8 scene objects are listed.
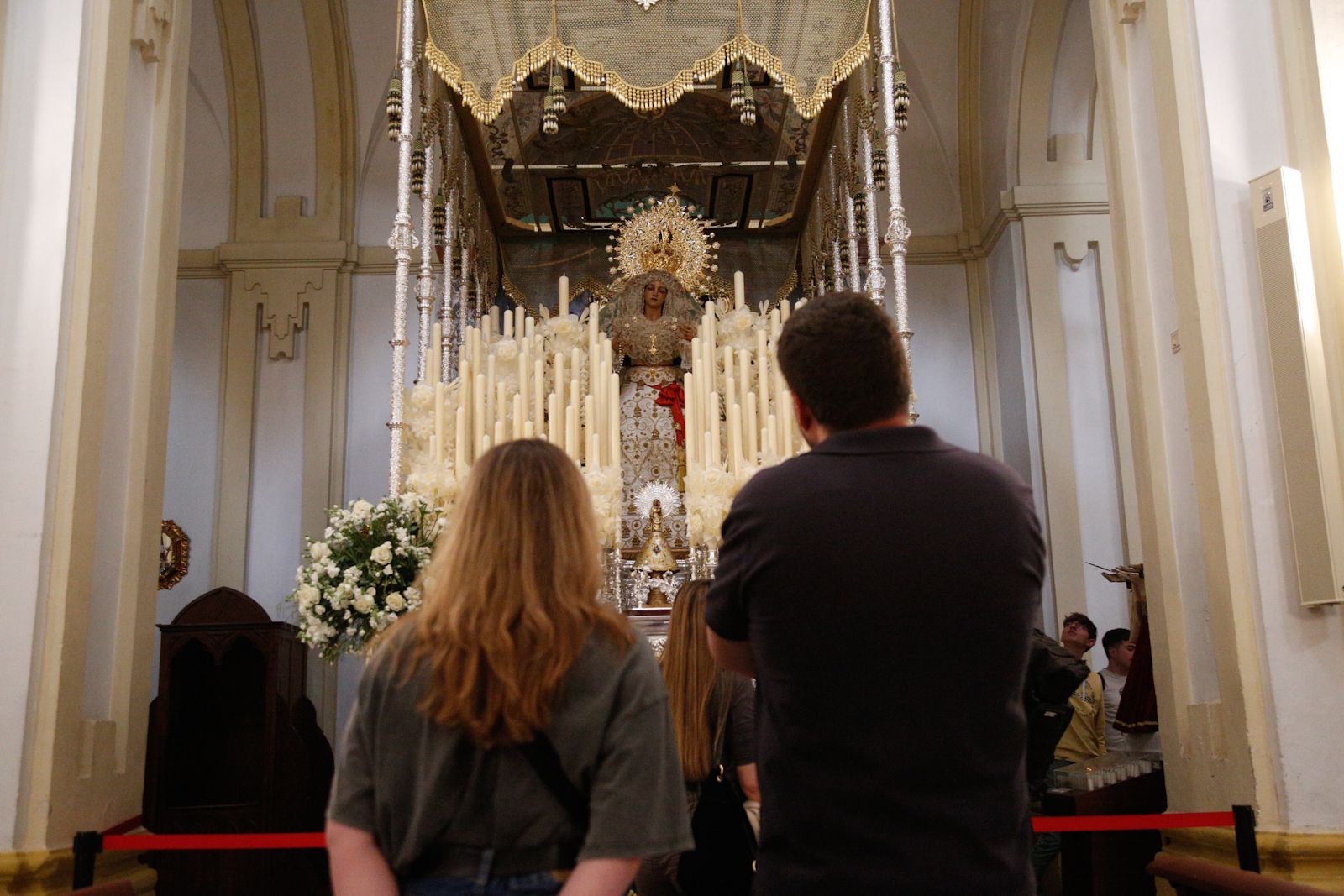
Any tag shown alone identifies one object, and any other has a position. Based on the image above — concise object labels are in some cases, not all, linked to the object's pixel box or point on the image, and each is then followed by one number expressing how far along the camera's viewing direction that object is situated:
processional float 5.97
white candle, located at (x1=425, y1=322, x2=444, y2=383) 6.15
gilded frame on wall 9.24
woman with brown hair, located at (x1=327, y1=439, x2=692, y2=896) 1.88
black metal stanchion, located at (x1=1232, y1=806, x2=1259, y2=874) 3.82
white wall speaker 3.92
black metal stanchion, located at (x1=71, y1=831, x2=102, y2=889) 4.06
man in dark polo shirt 1.90
